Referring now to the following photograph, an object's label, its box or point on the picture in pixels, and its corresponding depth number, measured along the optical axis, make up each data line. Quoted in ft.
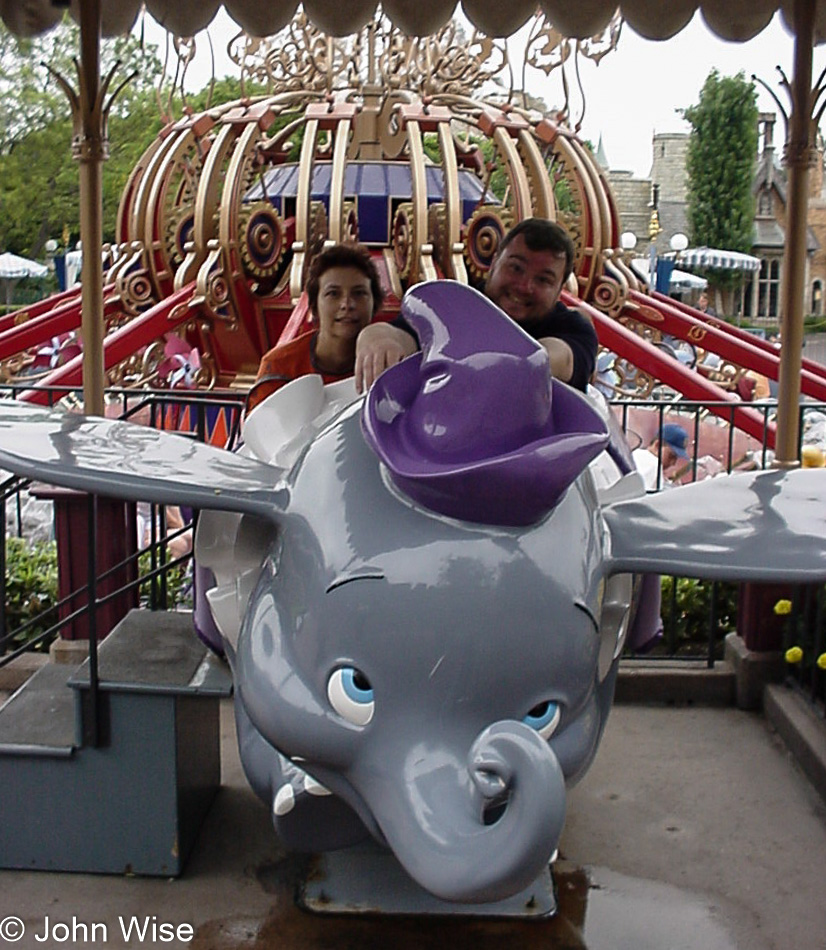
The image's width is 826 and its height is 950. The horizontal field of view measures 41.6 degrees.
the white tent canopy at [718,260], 132.77
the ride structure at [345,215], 27.84
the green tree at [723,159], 153.28
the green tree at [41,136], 106.22
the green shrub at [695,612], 15.84
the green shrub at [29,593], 15.98
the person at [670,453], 22.83
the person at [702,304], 69.56
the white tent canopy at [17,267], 104.17
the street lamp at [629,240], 60.21
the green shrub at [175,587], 16.61
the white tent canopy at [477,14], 12.08
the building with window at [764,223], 173.19
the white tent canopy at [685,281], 107.45
